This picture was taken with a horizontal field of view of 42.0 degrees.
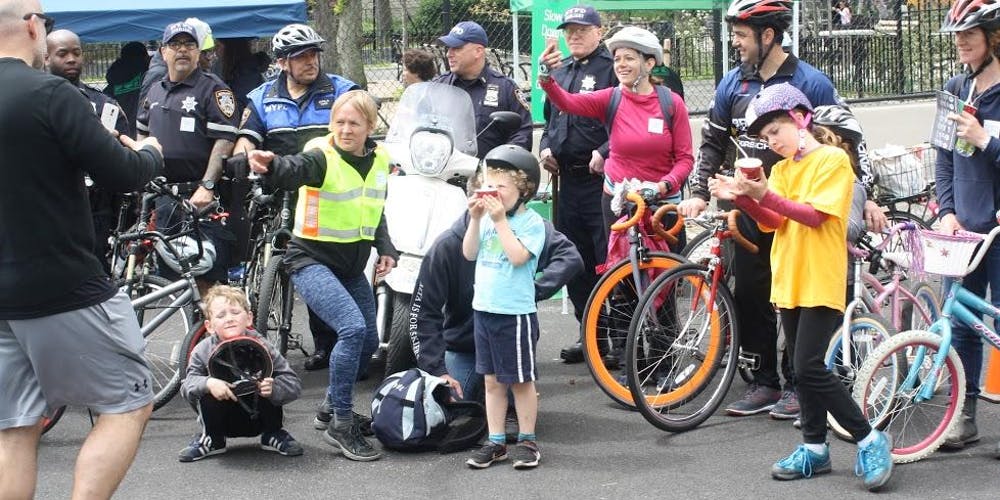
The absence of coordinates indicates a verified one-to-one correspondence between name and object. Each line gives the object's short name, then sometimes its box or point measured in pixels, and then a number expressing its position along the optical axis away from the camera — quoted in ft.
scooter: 22.84
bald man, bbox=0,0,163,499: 14.11
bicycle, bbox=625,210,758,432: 21.11
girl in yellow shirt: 17.63
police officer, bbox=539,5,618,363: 25.66
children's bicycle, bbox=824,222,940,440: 19.72
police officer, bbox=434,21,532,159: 26.07
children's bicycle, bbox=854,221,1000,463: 18.53
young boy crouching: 19.66
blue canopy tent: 30.71
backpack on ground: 20.01
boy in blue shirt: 19.19
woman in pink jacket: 23.35
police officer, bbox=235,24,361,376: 24.57
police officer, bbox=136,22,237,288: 25.20
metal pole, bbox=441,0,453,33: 37.55
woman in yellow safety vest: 20.11
